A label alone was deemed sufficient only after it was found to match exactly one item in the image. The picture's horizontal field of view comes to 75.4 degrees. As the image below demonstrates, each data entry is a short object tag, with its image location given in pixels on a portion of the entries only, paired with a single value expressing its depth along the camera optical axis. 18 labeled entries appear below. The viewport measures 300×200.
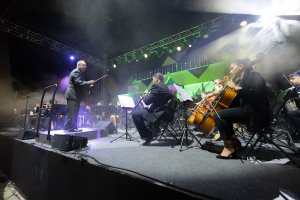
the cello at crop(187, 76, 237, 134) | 2.81
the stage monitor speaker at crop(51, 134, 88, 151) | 2.96
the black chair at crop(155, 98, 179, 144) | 3.66
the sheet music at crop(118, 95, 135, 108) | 4.24
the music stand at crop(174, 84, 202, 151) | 3.35
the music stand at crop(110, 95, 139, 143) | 4.25
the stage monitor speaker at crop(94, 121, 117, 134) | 5.71
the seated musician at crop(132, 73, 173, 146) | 3.66
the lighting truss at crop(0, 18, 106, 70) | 7.50
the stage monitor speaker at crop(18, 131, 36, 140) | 4.30
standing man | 4.52
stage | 1.50
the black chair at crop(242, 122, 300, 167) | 2.30
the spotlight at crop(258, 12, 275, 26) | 6.00
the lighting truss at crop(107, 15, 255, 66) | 6.88
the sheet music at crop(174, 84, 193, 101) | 3.35
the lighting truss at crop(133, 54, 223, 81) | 8.46
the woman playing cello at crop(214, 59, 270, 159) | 2.28
